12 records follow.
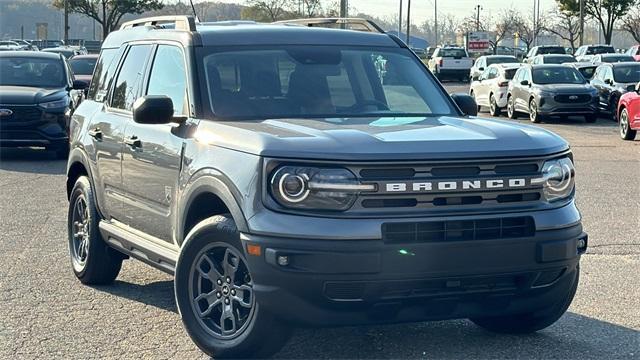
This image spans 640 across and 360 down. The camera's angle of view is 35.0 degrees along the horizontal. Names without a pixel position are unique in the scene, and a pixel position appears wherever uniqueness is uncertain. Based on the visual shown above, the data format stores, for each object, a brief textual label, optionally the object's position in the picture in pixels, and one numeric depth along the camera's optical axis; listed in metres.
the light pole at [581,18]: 54.62
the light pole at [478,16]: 109.38
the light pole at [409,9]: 66.09
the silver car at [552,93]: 26.11
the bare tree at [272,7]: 59.99
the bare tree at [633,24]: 71.04
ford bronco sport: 4.94
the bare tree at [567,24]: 76.44
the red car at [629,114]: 19.88
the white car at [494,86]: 29.59
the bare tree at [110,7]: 57.53
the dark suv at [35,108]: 16.41
